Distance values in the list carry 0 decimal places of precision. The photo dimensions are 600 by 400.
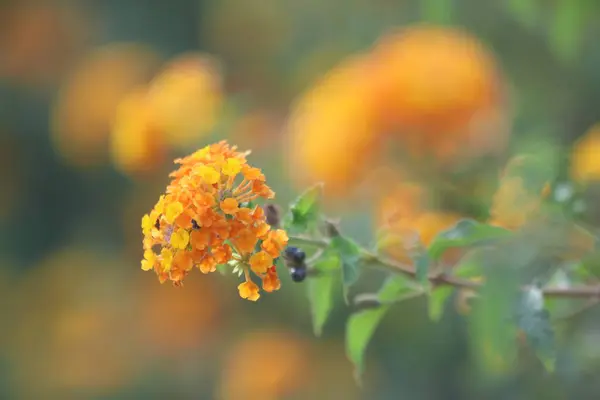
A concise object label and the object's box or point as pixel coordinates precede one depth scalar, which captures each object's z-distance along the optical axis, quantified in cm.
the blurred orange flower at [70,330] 182
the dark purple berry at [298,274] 88
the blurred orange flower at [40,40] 203
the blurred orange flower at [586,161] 100
